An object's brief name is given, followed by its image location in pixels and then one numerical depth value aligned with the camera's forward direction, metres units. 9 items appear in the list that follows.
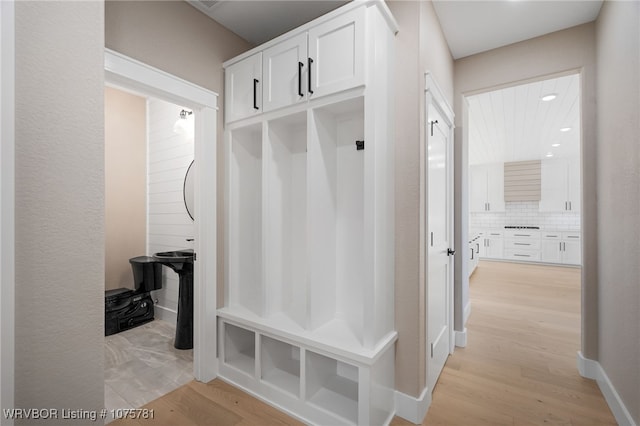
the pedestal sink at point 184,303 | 2.68
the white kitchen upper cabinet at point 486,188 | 8.00
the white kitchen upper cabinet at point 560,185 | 6.94
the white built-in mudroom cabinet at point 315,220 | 1.61
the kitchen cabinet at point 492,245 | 7.77
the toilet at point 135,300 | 2.98
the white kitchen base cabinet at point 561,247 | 6.73
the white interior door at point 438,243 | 1.95
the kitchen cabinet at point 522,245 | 7.24
